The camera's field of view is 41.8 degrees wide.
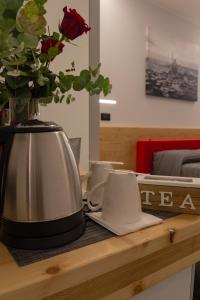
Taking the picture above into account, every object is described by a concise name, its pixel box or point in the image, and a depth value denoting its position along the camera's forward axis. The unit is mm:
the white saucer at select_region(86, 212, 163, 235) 532
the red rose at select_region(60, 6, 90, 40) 522
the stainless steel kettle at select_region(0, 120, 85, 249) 463
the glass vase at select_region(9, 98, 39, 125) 574
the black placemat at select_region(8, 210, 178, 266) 439
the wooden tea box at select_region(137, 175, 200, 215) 624
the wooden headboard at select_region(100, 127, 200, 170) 2994
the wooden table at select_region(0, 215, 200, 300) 387
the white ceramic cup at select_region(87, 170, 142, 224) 545
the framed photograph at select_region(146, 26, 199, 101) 3486
